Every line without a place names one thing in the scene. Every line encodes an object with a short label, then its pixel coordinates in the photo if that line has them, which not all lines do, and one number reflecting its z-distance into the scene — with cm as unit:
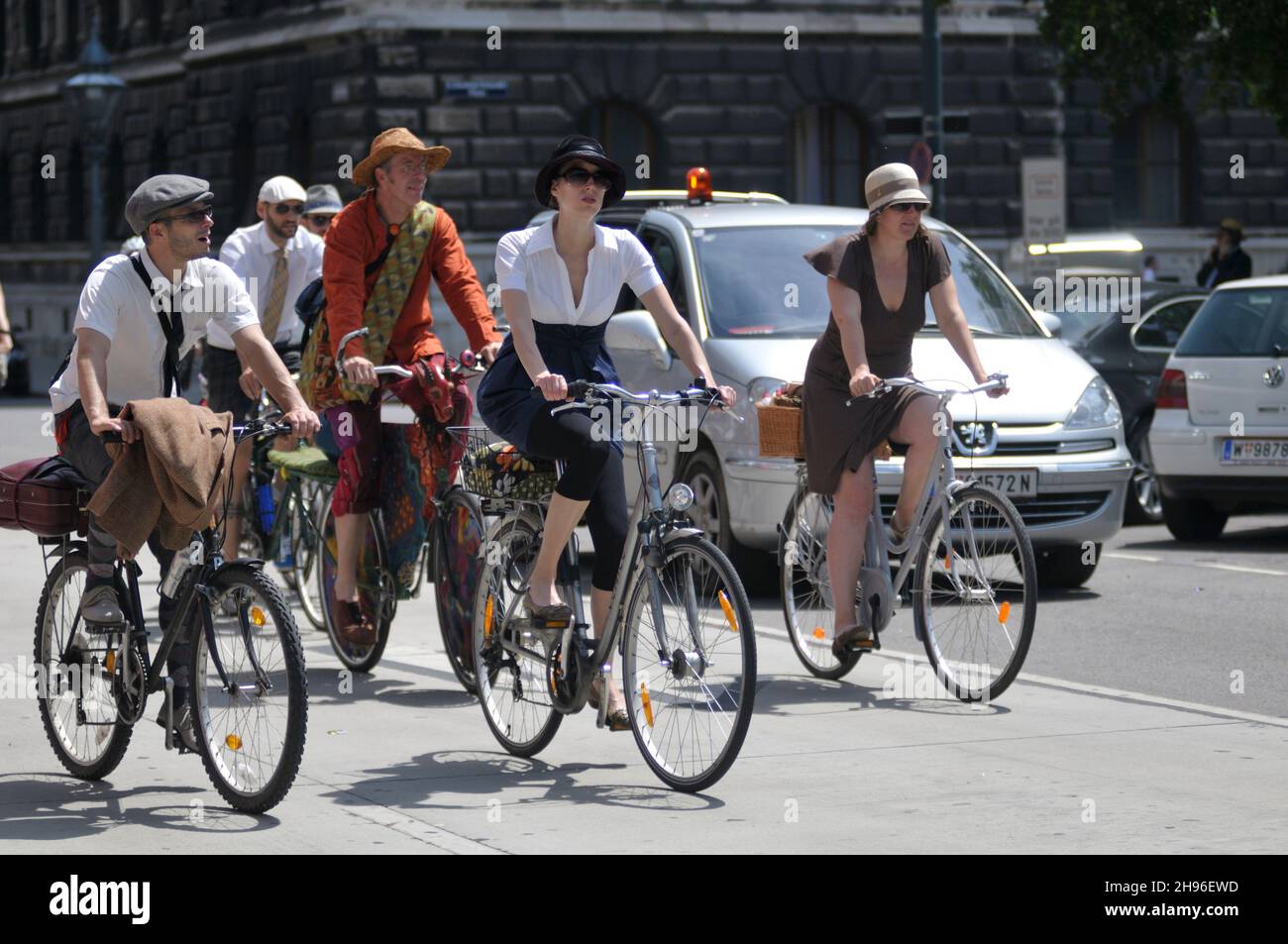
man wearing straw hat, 1730
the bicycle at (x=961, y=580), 1647
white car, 2642
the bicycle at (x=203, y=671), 1250
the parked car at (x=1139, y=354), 2981
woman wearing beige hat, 1678
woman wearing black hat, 1407
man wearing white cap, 2172
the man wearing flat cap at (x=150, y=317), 1340
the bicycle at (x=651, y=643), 1295
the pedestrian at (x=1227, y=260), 4419
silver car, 2181
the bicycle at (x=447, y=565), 1633
